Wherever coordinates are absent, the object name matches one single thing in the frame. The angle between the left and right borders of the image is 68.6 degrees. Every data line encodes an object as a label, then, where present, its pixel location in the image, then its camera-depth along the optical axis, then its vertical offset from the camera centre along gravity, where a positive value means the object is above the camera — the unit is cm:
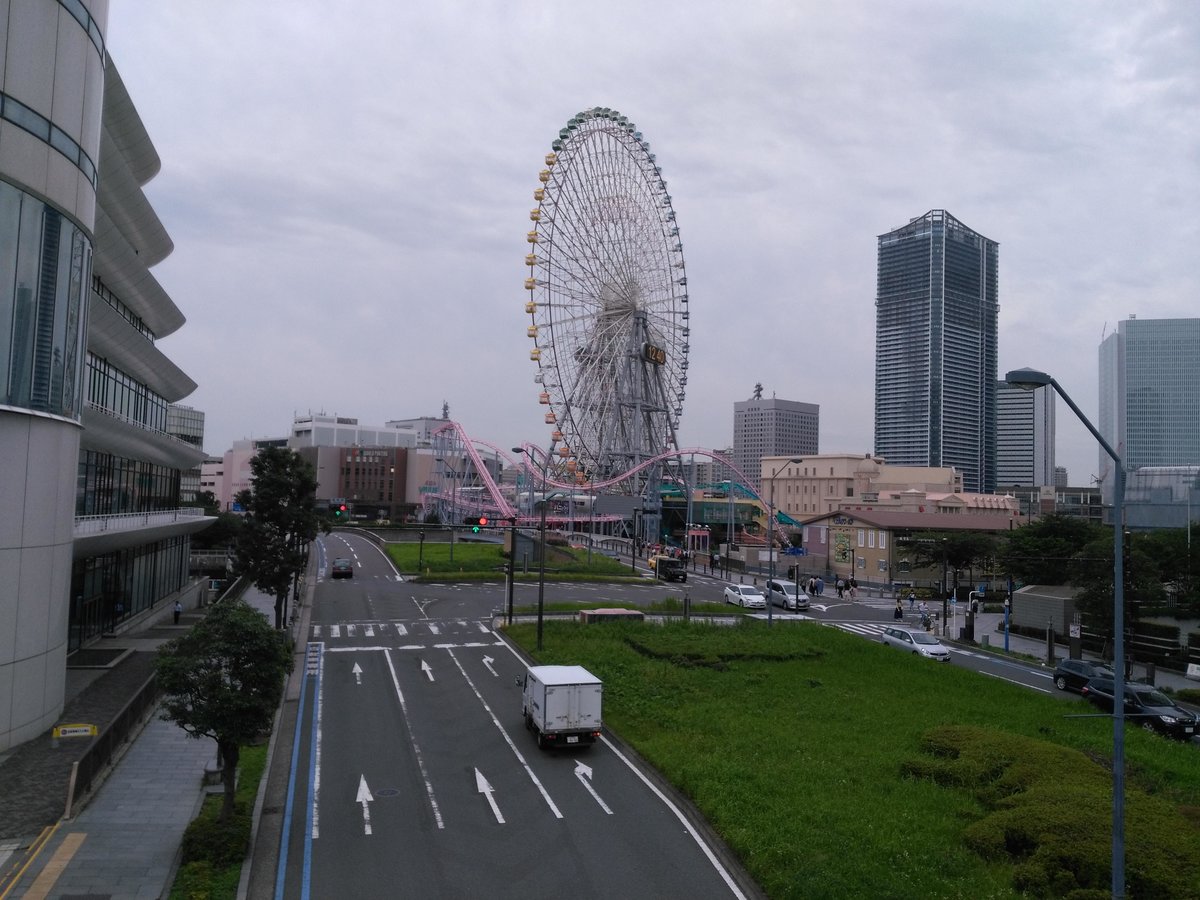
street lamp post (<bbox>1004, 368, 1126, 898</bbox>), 1241 -181
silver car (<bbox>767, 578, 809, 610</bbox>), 5834 -554
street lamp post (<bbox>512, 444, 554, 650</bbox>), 3715 -405
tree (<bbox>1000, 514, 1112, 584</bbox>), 6394 -194
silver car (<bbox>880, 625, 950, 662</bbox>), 4000 -583
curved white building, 2162 +437
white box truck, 2339 -543
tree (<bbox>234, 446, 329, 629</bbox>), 3825 -111
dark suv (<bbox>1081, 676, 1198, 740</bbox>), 2767 -598
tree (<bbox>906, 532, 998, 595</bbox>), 6919 -246
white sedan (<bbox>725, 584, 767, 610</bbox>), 5706 -553
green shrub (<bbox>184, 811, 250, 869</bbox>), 1547 -618
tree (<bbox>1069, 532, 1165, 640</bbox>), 4119 -300
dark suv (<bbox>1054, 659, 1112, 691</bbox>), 3338 -580
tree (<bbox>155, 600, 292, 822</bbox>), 1658 -351
